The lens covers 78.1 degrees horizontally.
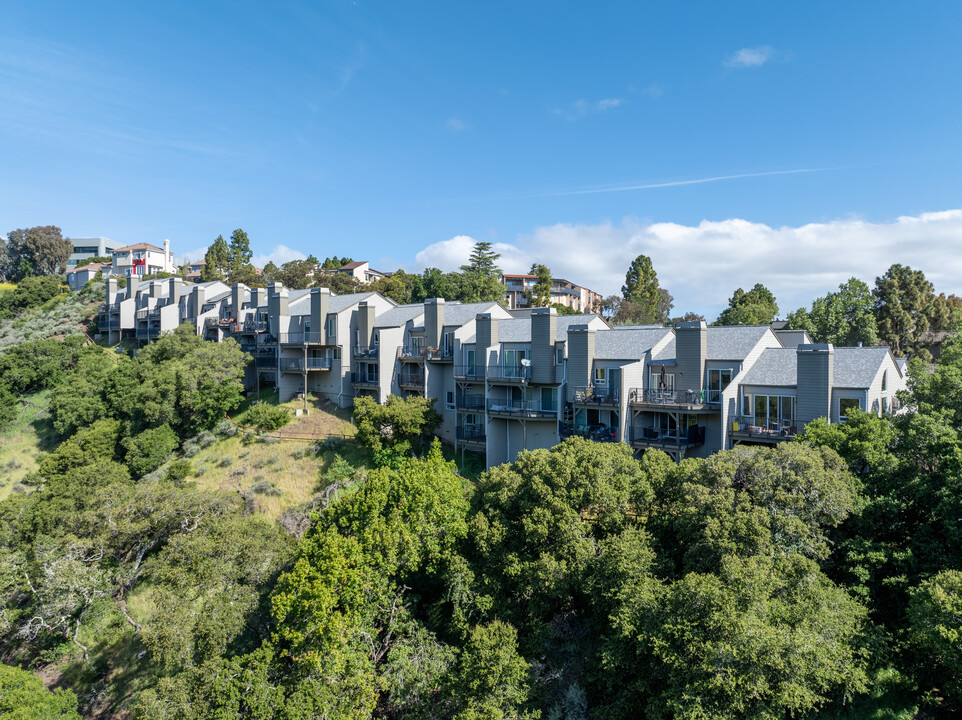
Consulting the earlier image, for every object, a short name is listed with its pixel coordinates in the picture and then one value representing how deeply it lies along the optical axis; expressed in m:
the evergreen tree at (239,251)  100.25
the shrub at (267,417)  48.38
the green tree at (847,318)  51.16
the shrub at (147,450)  45.97
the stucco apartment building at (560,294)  101.75
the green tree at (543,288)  78.56
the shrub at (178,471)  43.06
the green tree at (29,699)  21.95
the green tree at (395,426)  39.88
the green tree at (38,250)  119.25
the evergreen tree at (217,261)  92.12
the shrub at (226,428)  48.88
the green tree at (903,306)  50.94
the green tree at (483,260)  81.56
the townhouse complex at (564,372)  32.03
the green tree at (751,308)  66.11
